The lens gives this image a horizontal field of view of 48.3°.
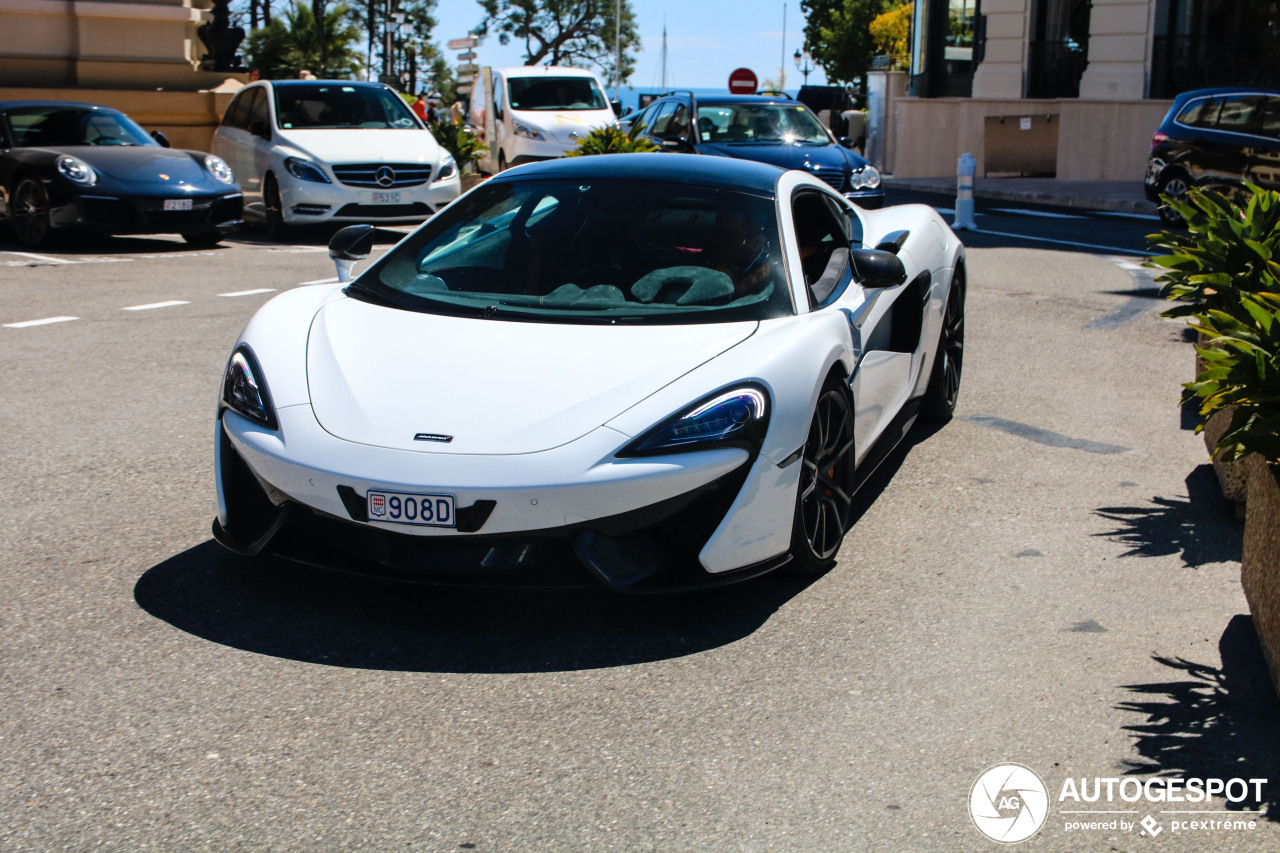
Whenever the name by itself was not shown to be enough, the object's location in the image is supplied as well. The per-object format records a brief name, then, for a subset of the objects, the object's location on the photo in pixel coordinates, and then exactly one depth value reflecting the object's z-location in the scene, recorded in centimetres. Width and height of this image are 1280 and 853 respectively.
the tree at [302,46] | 4488
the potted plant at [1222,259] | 533
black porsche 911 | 1356
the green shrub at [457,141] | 2148
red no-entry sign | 3925
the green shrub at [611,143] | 1822
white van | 2212
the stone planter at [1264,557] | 372
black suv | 1739
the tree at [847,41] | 8075
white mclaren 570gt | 388
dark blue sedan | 1661
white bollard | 1777
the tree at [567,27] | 8406
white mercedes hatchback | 1506
